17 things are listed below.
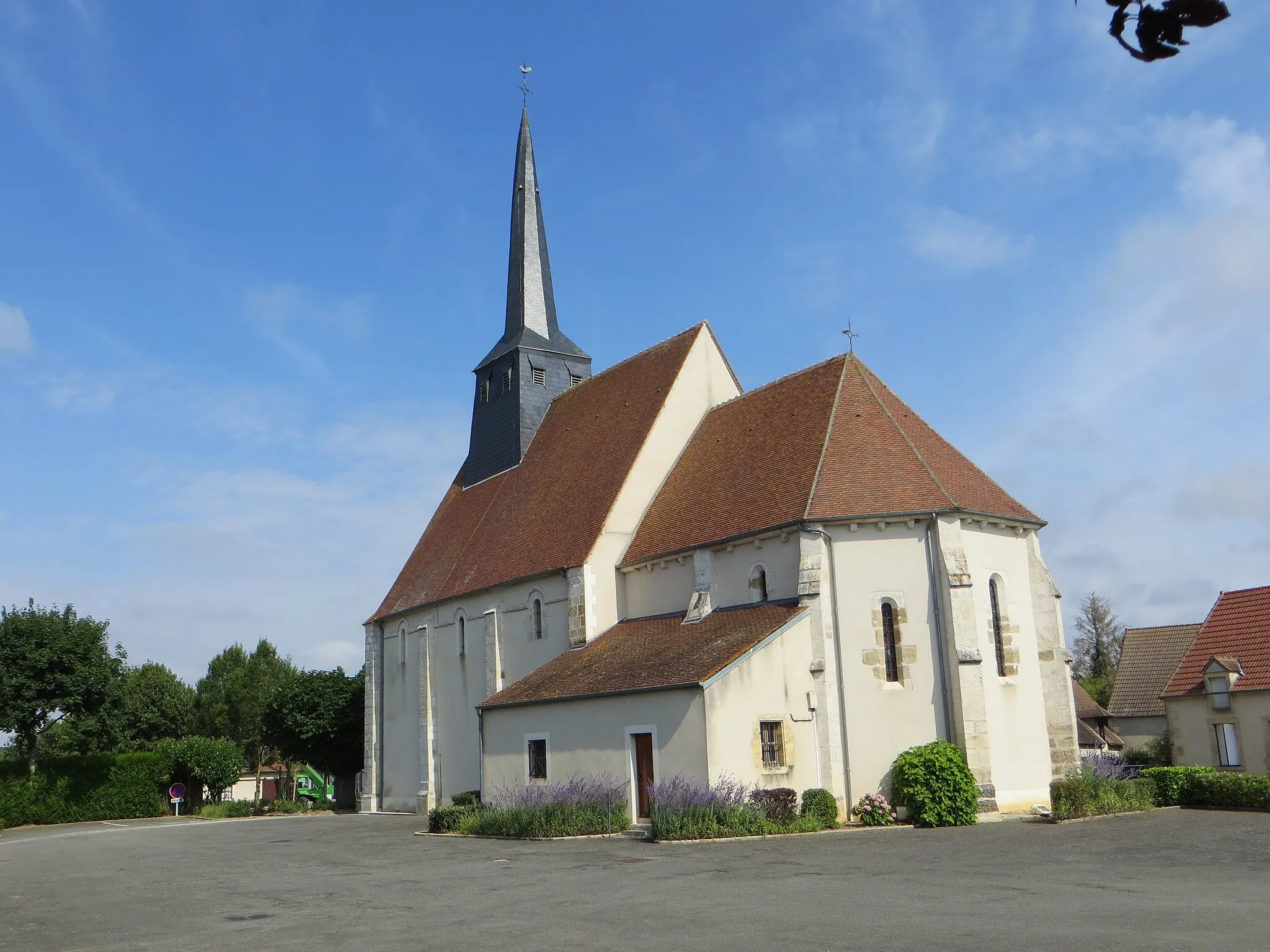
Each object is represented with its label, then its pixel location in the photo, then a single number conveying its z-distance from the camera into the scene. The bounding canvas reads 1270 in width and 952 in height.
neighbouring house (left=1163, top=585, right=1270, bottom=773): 29.97
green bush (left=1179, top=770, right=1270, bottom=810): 19.42
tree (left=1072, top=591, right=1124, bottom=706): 62.81
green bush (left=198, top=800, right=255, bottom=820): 36.72
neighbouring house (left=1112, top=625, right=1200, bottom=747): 41.00
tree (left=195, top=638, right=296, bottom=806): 60.16
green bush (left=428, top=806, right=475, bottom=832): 22.52
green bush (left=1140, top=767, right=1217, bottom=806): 20.56
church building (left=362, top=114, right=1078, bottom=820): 19.97
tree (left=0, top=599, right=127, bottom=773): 32.41
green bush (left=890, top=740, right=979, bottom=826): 18.59
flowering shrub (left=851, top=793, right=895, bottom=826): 19.17
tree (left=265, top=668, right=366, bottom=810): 36.66
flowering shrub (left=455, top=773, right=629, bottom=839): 19.56
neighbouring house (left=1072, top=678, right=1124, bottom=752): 43.62
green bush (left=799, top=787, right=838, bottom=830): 18.89
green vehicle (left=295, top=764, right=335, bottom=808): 45.60
